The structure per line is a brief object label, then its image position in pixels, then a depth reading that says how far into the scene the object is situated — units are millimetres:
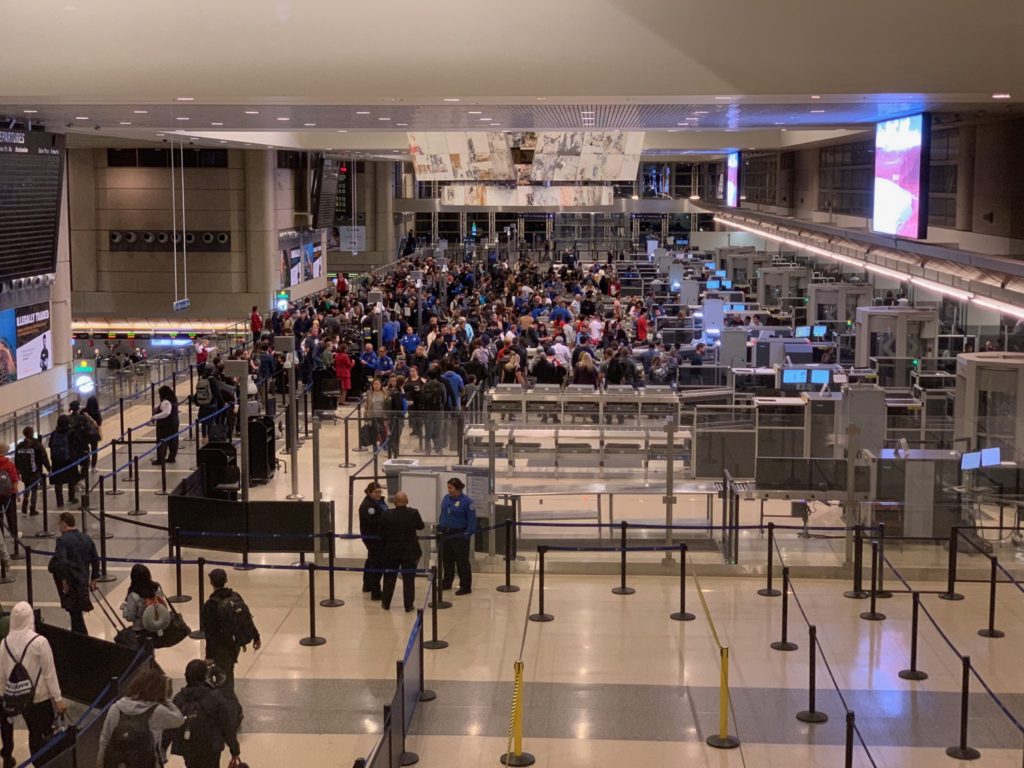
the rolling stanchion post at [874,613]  11738
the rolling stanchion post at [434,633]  10898
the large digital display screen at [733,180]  41531
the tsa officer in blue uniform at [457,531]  12492
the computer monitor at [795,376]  19672
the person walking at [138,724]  7055
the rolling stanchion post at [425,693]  9684
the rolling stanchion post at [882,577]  12453
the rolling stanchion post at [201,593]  10969
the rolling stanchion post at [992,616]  11289
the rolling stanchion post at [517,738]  8370
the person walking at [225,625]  9086
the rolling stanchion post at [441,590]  12102
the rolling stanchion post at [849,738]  7162
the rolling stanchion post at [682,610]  11695
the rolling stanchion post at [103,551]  12578
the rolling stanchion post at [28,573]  11188
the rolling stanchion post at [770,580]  12367
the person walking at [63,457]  15154
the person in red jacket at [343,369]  23047
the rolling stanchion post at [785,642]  10820
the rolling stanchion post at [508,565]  12594
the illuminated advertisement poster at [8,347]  17827
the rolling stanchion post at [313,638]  10863
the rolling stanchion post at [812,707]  9250
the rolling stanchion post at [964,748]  8484
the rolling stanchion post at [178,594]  11987
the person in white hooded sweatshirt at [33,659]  8156
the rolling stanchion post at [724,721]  8789
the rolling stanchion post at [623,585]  12617
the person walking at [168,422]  17500
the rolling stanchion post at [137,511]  15000
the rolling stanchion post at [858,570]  12531
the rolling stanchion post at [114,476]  15367
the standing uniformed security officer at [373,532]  12328
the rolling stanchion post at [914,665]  10203
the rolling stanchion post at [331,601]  12084
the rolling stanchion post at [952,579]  12406
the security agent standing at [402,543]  11844
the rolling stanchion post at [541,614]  11627
